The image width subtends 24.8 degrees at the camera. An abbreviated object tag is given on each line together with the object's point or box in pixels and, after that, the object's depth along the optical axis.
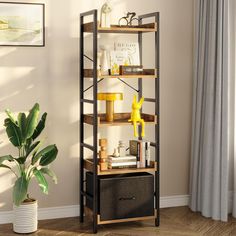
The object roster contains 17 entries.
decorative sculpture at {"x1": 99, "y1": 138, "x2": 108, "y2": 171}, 4.36
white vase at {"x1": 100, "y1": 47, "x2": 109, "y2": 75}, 4.38
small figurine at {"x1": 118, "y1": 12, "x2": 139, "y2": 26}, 4.63
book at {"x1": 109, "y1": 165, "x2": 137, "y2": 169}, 4.41
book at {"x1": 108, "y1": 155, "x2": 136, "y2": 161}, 4.44
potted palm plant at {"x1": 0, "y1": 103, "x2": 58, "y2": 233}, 4.12
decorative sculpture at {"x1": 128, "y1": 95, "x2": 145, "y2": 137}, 4.44
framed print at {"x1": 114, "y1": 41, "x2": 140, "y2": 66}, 4.50
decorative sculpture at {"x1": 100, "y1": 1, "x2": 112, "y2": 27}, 4.39
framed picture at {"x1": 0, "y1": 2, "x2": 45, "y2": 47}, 4.45
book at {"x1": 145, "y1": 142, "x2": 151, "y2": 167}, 4.51
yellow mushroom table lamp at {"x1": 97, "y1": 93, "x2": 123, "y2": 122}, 4.39
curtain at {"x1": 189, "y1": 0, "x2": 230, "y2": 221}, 4.59
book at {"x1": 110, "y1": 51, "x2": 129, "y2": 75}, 4.40
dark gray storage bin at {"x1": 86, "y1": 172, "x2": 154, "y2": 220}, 4.36
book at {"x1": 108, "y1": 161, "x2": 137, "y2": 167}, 4.41
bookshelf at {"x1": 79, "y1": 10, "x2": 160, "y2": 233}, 4.29
